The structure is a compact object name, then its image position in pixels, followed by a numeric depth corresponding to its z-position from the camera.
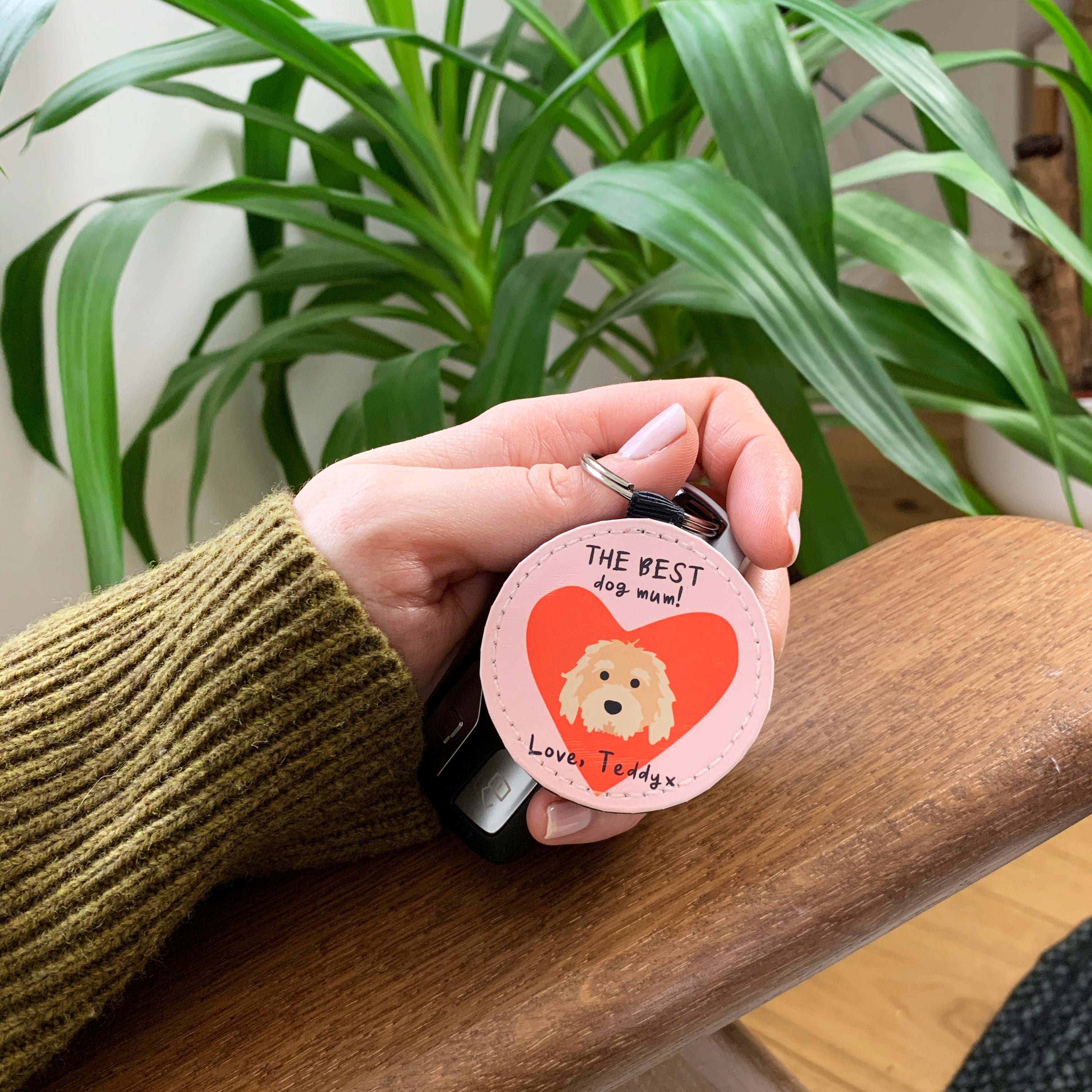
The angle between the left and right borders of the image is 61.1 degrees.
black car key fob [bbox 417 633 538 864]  0.39
